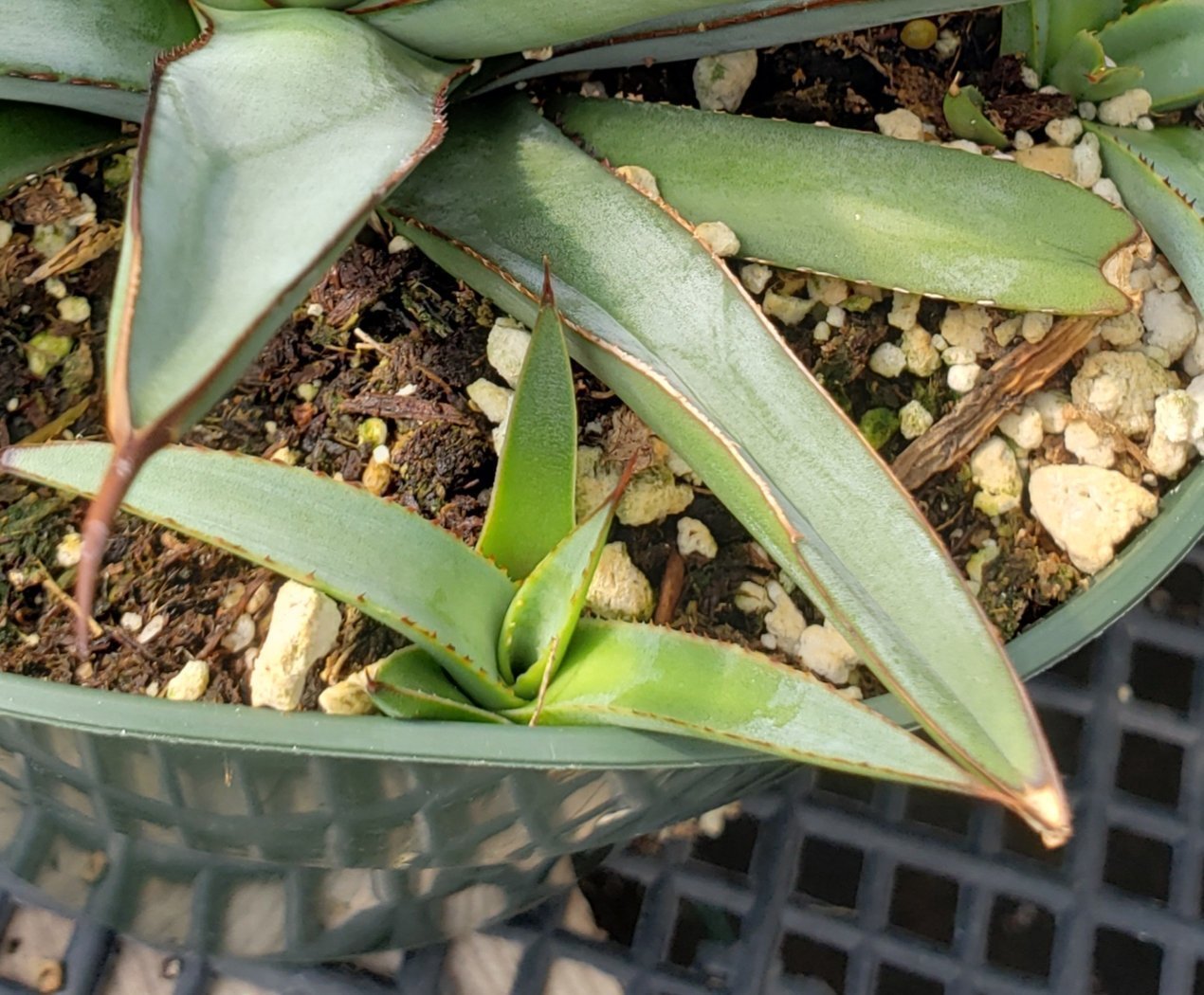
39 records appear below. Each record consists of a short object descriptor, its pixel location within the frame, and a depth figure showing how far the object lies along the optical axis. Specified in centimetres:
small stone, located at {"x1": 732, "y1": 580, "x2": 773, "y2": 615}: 19
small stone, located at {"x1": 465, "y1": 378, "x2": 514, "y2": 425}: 19
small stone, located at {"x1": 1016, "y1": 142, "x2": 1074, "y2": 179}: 21
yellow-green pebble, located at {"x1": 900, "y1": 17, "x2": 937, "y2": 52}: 21
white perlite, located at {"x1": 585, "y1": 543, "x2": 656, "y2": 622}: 19
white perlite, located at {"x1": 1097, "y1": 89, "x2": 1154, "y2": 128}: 21
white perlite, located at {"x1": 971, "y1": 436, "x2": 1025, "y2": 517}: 20
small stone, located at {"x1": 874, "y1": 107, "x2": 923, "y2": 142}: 21
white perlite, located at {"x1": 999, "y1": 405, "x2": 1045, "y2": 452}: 20
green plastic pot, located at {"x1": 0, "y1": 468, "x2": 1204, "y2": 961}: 15
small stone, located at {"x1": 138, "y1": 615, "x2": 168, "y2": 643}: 18
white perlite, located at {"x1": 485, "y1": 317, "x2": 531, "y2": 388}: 19
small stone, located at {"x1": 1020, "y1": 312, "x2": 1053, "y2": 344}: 20
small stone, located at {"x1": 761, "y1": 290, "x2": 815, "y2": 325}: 20
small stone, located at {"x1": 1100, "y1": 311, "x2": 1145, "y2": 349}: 20
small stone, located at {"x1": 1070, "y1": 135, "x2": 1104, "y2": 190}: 20
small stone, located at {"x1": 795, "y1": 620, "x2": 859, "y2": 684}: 18
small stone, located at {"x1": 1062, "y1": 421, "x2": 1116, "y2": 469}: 20
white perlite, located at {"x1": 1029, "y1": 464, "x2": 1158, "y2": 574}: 19
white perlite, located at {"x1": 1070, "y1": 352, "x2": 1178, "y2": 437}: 20
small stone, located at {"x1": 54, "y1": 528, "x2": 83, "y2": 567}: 19
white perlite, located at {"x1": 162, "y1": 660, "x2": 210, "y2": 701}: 18
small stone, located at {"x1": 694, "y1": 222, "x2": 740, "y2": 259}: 19
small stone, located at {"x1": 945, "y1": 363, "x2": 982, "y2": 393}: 20
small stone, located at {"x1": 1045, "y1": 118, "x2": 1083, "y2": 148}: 21
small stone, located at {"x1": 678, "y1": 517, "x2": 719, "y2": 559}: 19
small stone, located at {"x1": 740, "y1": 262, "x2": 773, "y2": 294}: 20
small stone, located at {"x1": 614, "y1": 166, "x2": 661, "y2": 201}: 19
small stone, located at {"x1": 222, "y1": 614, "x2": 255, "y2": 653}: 18
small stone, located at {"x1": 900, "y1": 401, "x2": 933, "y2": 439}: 20
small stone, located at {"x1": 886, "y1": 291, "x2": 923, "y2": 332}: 20
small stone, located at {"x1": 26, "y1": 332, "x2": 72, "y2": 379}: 19
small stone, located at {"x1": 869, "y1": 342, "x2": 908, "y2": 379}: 20
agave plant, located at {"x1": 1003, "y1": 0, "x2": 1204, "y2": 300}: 20
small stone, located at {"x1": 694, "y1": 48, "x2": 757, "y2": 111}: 21
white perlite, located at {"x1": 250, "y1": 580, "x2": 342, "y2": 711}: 18
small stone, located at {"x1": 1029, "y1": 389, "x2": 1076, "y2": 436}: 20
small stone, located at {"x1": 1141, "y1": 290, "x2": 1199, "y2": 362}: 20
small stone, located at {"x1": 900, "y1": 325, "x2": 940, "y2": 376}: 20
